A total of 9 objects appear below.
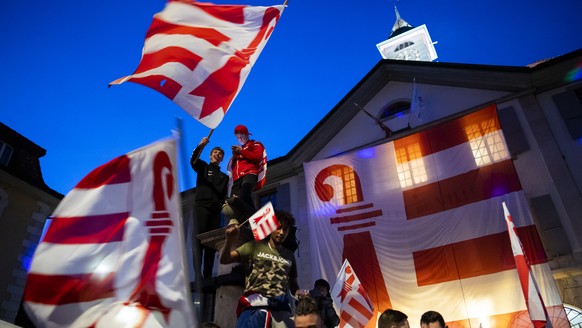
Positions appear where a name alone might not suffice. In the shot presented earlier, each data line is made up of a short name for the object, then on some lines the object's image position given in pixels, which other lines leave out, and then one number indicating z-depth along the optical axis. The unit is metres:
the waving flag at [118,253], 1.93
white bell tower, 37.94
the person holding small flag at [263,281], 3.04
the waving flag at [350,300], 6.07
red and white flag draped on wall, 7.16
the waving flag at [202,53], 3.63
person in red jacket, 5.24
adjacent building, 12.59
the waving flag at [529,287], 5.05
